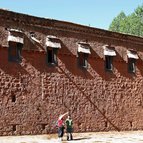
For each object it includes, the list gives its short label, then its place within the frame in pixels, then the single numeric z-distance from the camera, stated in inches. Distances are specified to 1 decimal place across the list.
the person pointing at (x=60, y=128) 691.4
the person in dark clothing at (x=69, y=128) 702.5
